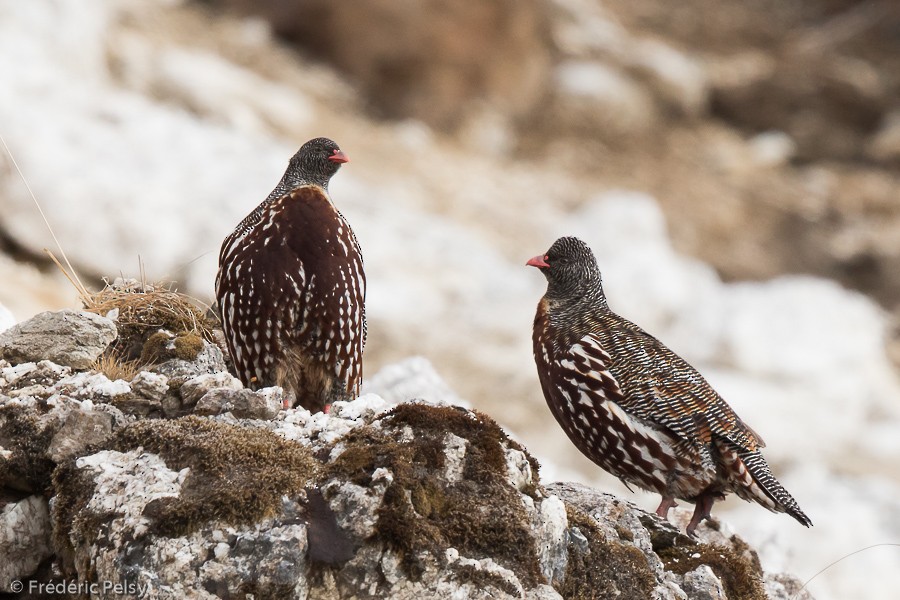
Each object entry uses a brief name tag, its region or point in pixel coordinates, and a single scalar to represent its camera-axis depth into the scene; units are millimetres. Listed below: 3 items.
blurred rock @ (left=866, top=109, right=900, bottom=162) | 74375
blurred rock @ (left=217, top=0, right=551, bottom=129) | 63219
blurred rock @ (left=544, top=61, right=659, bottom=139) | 69250
